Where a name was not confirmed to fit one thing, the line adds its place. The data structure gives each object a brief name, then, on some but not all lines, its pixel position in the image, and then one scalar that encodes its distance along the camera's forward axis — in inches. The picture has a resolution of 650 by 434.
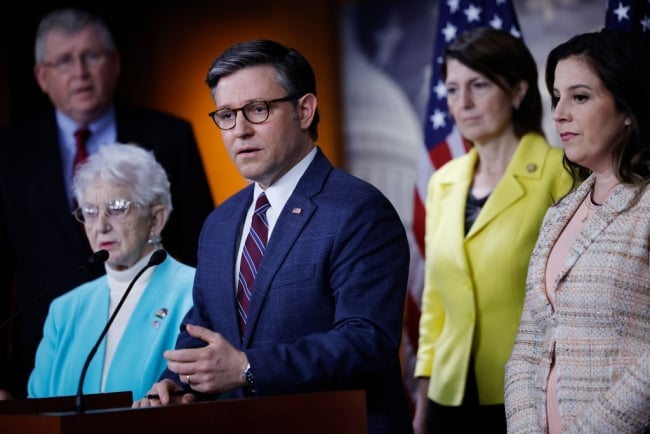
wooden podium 165.5
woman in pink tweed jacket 201.2
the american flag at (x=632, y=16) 294.2
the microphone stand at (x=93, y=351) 182.2
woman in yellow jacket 287.6
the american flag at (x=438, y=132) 353.7
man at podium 198.4
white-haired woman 286.7
